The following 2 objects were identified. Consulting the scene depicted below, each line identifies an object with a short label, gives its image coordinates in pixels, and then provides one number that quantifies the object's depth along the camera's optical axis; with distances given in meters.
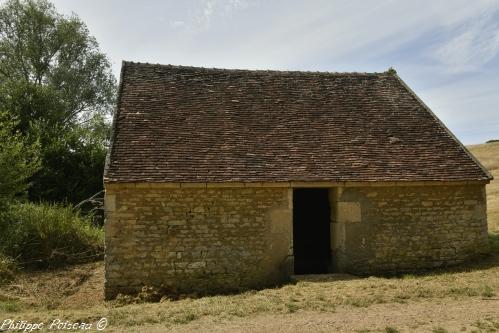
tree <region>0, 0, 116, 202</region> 17.41
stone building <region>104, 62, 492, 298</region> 8.94
